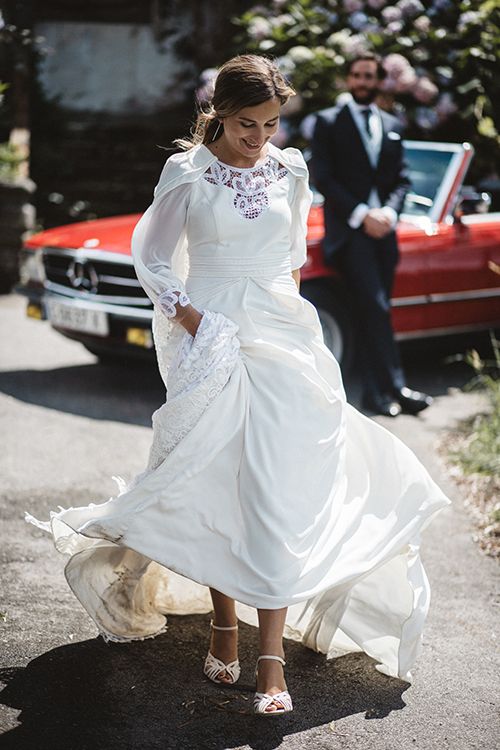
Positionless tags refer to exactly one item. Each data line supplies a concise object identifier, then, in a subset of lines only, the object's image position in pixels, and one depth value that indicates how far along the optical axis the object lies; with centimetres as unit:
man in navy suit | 659
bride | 316
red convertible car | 662
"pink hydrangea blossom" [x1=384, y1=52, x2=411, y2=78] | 918
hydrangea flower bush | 946
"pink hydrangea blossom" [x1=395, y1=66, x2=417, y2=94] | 917
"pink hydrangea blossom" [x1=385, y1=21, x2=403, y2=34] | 962
